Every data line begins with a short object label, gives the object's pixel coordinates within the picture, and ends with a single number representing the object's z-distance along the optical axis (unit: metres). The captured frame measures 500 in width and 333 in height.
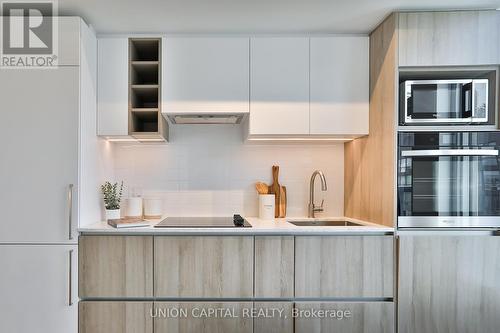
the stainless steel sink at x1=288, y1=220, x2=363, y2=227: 2.33
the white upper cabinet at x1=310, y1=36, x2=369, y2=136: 2.13
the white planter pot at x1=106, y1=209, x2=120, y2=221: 2.10
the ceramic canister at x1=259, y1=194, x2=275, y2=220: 2.36
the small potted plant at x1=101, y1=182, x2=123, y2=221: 2.10
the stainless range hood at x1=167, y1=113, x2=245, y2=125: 2.19
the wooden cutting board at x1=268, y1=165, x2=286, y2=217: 2.46
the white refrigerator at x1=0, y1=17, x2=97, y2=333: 1.83
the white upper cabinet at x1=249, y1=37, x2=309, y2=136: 2.12
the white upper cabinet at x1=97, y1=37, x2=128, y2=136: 2.10
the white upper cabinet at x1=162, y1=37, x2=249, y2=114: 2.09
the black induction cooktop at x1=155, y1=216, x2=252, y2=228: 1.94
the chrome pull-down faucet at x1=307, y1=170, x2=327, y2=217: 2.42
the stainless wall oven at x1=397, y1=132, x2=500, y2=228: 1.85
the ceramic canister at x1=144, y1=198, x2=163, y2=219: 2.35
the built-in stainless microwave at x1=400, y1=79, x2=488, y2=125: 1.85
